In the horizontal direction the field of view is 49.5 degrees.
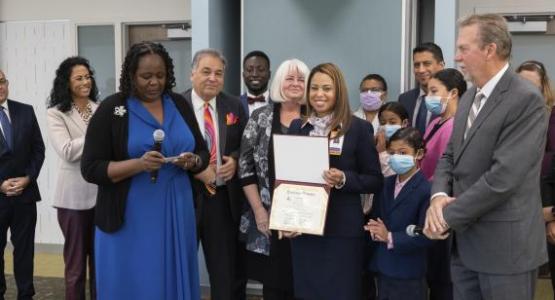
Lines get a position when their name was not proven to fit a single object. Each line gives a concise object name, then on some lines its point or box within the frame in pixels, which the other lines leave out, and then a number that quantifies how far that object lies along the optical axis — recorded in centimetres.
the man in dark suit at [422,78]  434
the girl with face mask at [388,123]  408
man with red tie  408
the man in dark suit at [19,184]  461
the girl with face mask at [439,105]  382
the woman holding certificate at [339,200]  353
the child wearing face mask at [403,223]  351
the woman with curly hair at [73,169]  448
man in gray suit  256
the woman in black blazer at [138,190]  333
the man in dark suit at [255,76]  472
